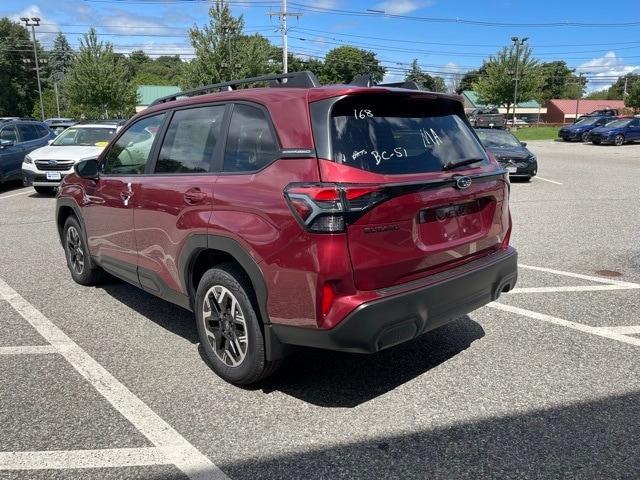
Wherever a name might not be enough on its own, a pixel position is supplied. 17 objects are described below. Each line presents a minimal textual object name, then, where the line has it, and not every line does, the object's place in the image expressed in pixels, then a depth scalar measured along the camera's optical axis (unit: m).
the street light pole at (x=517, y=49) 51.53
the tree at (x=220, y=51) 34.84
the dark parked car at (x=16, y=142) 13.98
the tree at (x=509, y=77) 52.03
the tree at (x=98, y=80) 38.38
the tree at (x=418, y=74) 99.25
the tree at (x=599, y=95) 150.52
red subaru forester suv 2.87
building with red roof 108.19
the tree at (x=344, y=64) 107.12
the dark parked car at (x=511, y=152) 14.58
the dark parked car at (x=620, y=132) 31.36
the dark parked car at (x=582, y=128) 34.59
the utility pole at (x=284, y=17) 41.12
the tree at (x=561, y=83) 127.64
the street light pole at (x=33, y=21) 47.66
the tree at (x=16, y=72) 73.81
